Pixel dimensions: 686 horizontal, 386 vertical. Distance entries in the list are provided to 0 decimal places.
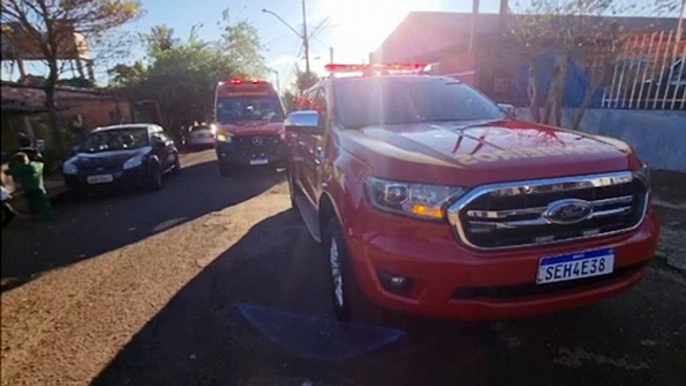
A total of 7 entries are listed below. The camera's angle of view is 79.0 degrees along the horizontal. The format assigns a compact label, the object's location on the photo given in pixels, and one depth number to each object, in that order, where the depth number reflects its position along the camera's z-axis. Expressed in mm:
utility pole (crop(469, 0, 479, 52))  14611
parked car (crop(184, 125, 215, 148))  16359
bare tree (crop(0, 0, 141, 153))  6932
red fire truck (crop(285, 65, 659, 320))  2113
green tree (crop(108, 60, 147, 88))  12123
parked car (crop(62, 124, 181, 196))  7344
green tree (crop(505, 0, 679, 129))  7723
